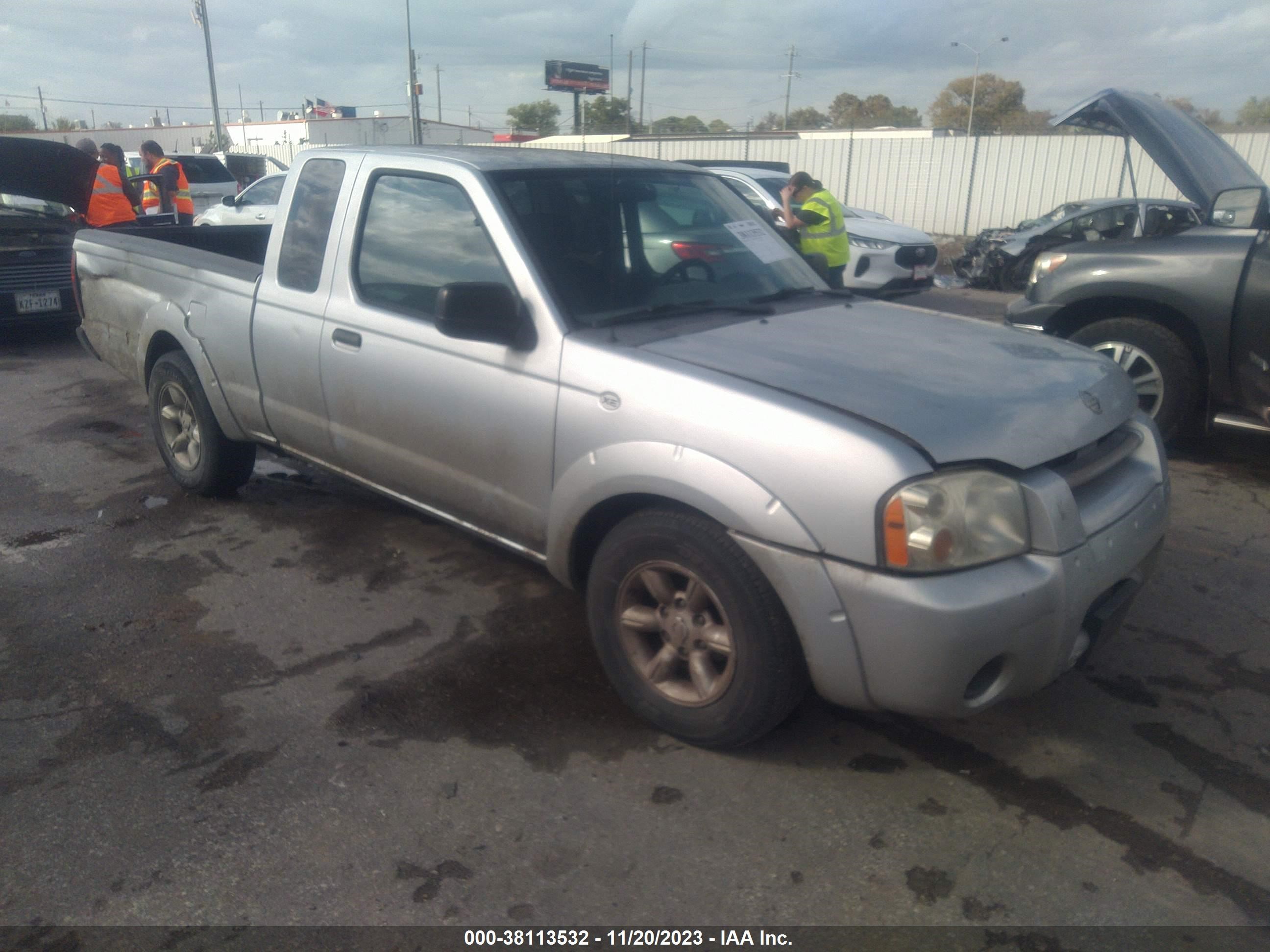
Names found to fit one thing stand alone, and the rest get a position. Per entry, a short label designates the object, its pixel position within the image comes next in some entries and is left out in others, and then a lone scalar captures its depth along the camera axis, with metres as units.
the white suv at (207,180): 19.73
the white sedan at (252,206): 15.27
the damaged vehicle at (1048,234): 13.45
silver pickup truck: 2.61
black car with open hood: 9.37
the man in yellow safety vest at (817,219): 8.83
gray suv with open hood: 5.50
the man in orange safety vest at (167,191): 11.95
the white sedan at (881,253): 11.98
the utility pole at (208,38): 31.66
